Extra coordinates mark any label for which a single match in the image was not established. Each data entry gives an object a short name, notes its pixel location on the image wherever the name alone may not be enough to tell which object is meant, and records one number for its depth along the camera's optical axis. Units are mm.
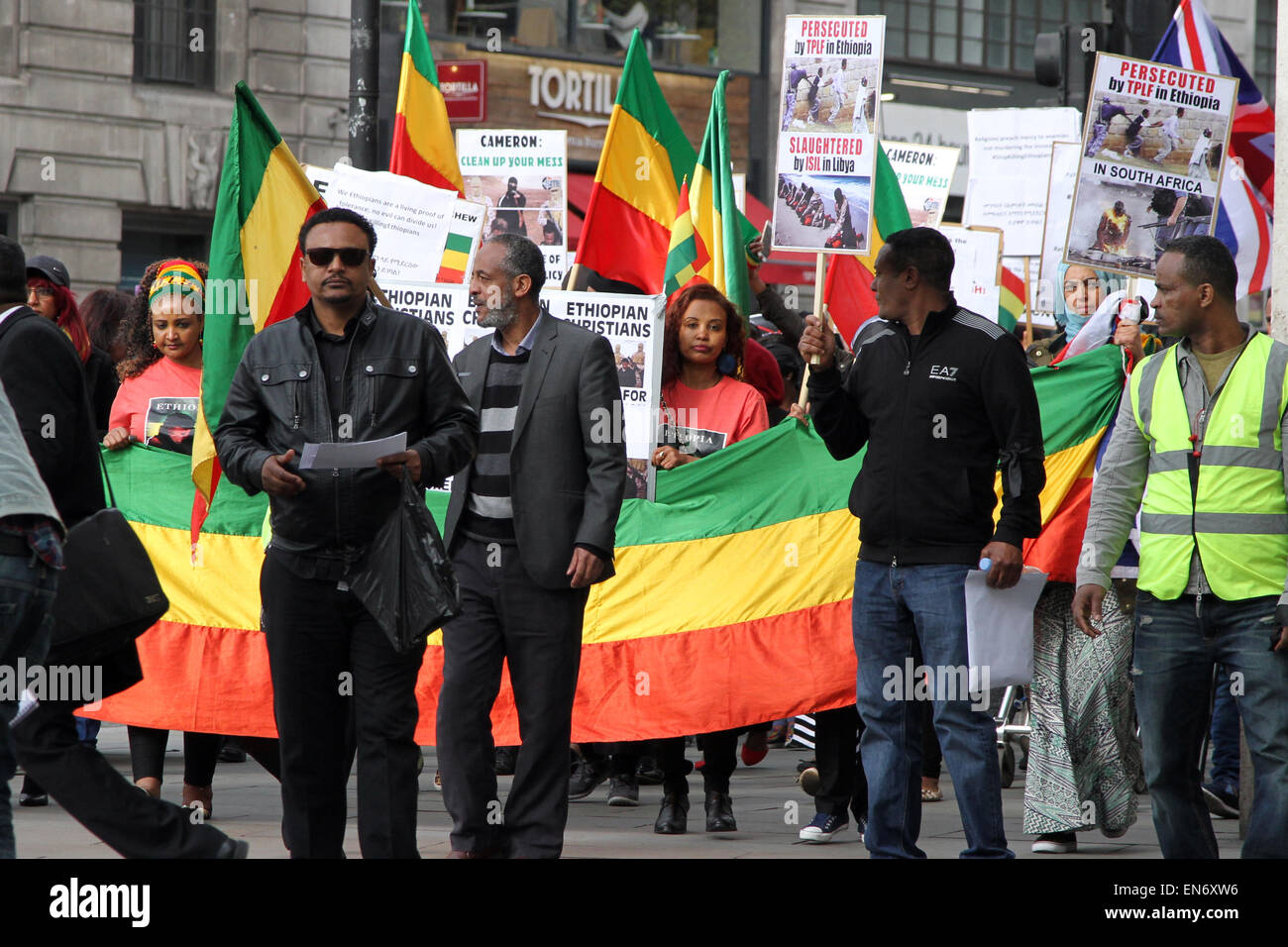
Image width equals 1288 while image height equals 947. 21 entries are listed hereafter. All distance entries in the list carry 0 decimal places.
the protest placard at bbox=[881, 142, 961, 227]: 13586
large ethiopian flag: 7996
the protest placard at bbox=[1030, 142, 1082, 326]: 11094
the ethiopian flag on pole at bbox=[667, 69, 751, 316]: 9727
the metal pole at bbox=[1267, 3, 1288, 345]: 7531
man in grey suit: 6469
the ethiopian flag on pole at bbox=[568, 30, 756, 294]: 10156
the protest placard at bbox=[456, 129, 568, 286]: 10938
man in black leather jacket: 5688
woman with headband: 8594
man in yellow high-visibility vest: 5648
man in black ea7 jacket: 6312
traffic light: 13078
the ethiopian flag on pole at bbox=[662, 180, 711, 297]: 9922
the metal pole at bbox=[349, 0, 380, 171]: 11766
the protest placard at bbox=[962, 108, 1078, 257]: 12750
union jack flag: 10617
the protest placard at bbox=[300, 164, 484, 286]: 9719
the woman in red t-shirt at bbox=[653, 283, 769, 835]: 8453
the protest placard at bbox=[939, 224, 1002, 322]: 11836
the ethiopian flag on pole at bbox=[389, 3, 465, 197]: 10750
